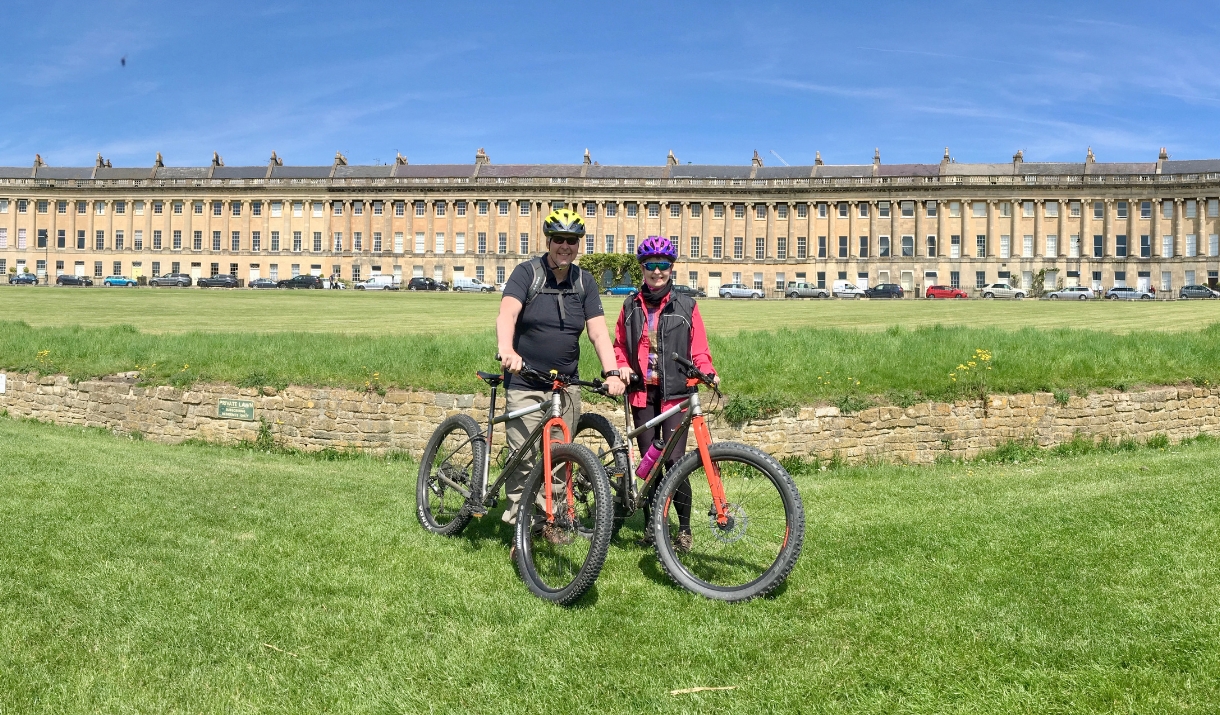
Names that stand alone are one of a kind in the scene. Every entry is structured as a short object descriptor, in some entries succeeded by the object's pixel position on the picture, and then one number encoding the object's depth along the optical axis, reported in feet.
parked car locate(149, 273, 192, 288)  255.09
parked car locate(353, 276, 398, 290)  251.39
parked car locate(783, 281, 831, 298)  229.66
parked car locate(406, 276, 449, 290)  249.14
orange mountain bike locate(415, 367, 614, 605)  16.76
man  19.67
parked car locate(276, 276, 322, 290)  246.88
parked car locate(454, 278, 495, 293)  247.42
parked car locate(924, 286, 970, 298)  220.02
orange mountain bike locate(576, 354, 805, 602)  17.03
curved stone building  271.08
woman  20.67
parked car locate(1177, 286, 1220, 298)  207.68
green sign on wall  41.83
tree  269.03
